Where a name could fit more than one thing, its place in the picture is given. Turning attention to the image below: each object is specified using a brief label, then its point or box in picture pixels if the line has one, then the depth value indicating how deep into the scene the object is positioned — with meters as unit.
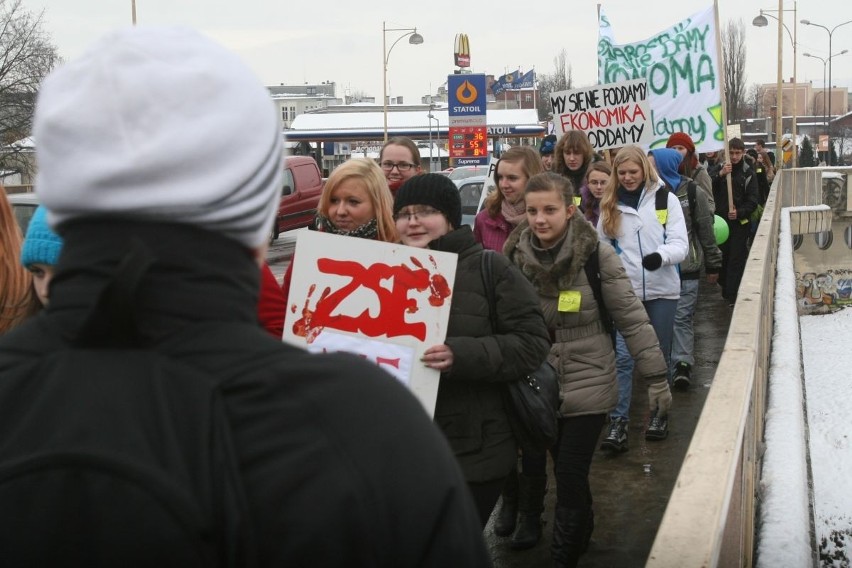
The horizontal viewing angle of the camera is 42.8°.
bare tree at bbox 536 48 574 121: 125.29
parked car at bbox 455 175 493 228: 17.17
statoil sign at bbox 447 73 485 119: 29.17
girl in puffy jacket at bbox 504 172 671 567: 4.95
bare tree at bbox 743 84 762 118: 127.78
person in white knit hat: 1.12
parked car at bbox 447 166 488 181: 26.50
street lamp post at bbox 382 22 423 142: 50.22
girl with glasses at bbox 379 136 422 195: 6.15
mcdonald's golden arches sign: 52.35
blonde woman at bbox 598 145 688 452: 6.88
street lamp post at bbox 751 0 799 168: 46.75
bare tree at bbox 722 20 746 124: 72.13
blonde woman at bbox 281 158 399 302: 4.16
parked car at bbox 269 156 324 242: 25.31
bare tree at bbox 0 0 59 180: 47.66
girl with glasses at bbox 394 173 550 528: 3.67
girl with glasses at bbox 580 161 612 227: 7.38
